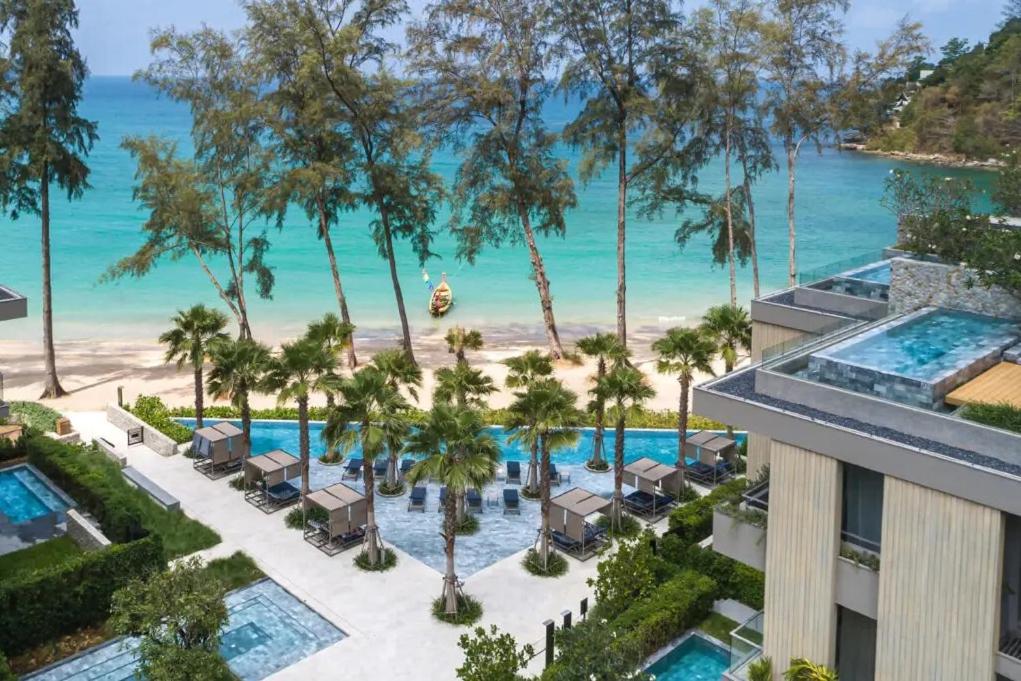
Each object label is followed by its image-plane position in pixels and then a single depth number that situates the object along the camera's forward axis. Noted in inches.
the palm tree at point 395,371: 982.6
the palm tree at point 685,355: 1039.0
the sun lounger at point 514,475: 1103.0
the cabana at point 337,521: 933.8
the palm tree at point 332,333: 1050.1
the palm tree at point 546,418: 846.5
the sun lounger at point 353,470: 1107.9
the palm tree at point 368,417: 842.2
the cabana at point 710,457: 1099.3
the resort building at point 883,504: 529.7
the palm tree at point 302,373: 926.4
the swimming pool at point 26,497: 1003.3
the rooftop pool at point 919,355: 602.9
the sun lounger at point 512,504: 1018.7
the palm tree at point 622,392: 926.4
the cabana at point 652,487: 1016.9
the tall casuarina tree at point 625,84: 1435.8
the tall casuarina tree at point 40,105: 1291.8
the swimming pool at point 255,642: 746.8
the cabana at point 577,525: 925.8
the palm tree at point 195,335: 1160.2
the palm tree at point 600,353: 1045.8
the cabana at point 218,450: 1110.4
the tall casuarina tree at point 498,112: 1483.8
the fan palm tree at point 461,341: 1183.8
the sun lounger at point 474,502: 1024.9
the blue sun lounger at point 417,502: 1024.9
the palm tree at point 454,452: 771.4
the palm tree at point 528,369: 1007.6
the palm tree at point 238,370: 1051.3
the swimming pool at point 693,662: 744.3
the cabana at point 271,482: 1030.4
